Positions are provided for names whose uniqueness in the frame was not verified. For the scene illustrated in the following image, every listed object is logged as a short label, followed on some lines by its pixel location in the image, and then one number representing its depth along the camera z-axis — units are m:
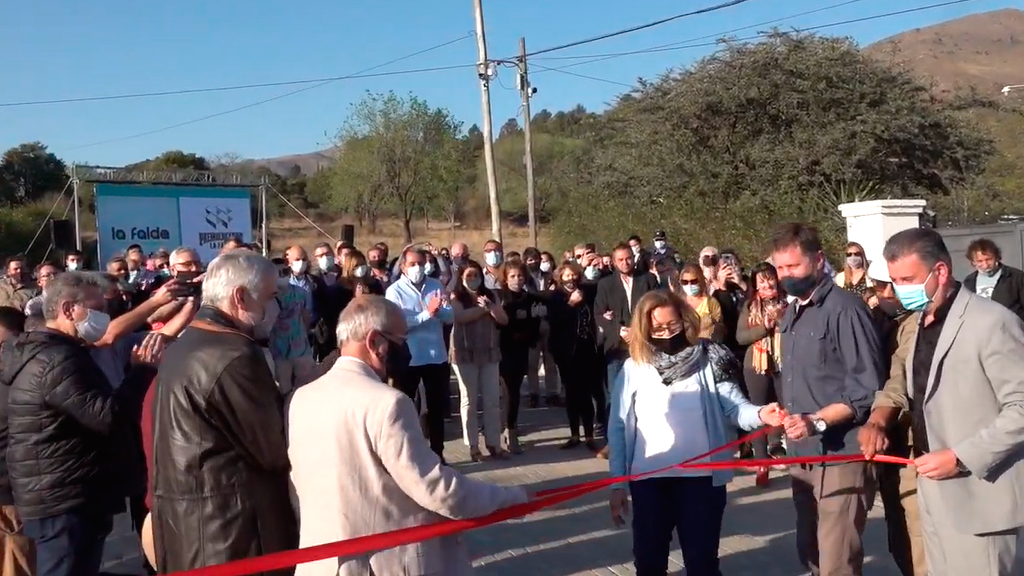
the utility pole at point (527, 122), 26.22
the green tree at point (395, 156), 50.00
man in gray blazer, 3.70
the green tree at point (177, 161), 46.56
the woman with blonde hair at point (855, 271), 9.76
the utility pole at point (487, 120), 23.48
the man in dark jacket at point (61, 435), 4.37
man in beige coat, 3.22
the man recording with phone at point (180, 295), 4.97
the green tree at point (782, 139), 24.81
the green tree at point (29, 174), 44.44
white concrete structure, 12.27
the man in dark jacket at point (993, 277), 10.08
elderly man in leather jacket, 3.43
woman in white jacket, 4.68
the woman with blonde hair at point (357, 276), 9.27
